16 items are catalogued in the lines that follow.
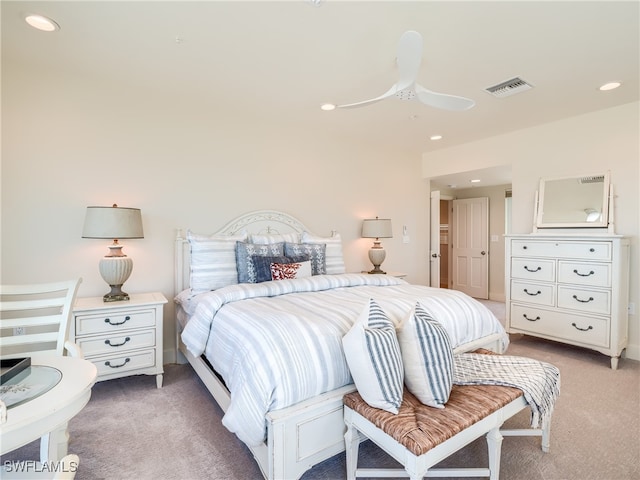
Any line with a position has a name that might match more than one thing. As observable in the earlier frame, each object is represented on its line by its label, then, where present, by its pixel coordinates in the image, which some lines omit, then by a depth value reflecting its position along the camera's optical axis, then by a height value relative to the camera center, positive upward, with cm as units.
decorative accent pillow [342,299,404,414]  152 -58
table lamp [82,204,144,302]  262 +3
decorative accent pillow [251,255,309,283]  302 -26
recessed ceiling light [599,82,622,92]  288 +129
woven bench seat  135 -81
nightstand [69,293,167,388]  245 -74
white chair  162 -41
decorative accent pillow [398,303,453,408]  157 -59
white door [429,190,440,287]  534 -13
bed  156 -54
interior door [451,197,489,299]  642 -21
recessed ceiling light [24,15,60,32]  201 +130
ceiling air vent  285 +128
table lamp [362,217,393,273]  438 +3
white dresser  313 -54
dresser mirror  353 +37
